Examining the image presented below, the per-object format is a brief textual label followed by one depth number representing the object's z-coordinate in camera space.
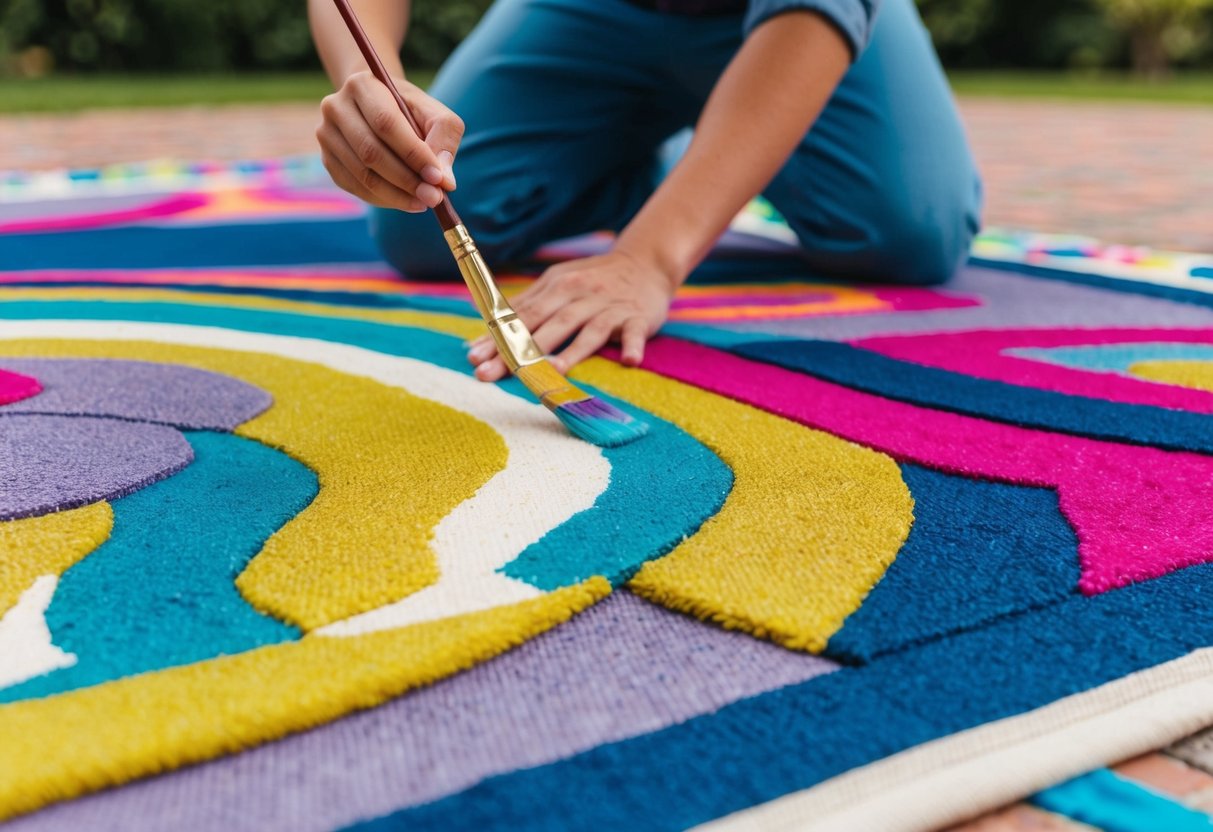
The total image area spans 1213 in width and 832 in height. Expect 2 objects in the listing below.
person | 1.45
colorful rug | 0.60
